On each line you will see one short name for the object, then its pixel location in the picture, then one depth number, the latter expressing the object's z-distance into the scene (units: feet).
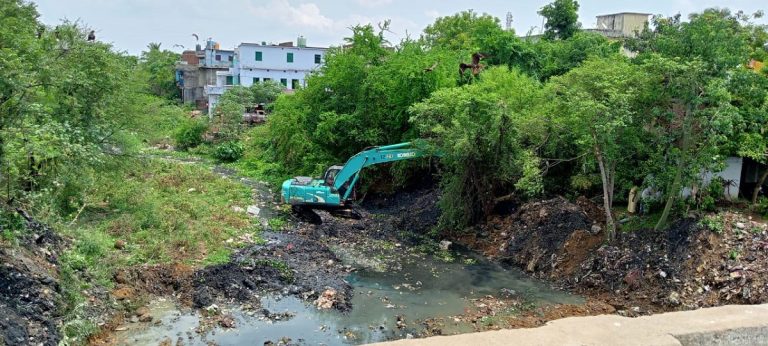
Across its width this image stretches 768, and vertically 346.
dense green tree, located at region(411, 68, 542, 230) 46.73
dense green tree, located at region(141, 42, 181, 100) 181.06
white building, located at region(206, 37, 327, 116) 146.00
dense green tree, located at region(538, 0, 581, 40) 98.53
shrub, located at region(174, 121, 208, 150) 113.70
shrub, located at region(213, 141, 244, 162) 102.17
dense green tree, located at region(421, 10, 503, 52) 87.30
